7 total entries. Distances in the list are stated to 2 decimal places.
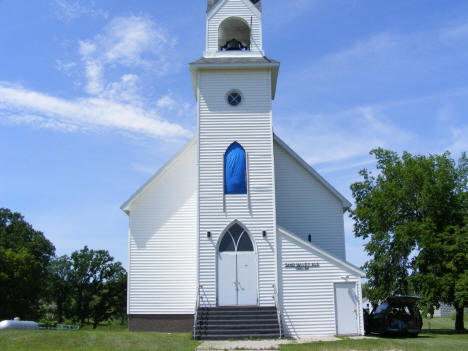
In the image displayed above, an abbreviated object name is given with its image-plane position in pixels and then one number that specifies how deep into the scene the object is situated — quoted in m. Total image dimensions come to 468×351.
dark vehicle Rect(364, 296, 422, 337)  18.39
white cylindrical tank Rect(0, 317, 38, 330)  16.80
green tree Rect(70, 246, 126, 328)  51.59
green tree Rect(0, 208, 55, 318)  41.53
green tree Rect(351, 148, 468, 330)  24.56
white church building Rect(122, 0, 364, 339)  17.73
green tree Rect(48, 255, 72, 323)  51.91
